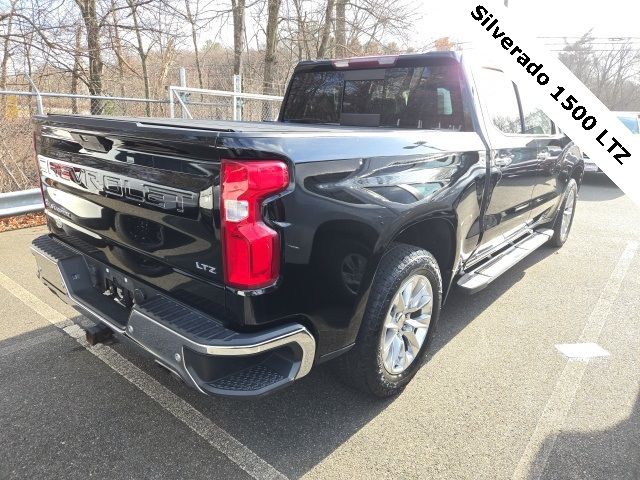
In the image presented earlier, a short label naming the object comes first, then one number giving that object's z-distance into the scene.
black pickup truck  1.90
